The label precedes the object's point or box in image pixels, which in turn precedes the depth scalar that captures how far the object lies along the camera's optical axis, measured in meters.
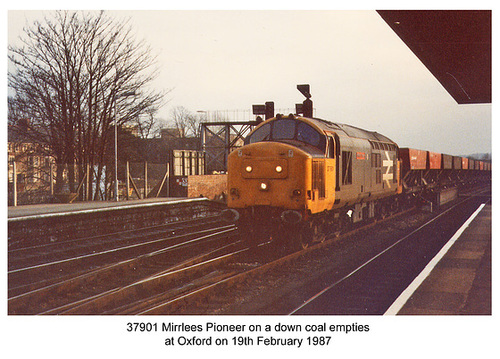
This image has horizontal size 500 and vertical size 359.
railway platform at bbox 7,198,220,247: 16.57
